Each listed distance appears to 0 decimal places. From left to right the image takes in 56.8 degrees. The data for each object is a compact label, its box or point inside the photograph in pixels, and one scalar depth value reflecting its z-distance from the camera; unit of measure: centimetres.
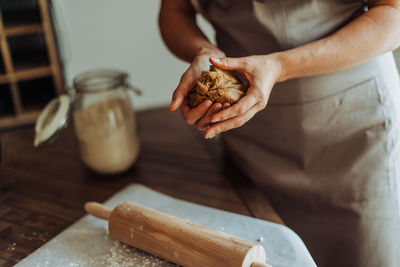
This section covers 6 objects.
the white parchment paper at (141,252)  73
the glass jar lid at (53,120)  96
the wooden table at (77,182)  89
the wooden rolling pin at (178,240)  65
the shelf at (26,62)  172
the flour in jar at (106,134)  104
